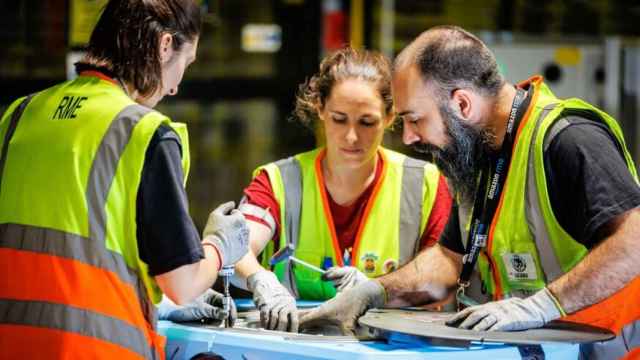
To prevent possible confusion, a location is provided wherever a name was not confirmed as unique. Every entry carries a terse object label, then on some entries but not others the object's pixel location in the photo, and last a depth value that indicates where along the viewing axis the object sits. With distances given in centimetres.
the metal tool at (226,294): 515
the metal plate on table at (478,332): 473
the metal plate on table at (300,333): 505
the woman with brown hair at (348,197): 635
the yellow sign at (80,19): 992
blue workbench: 476
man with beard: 495
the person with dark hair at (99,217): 453
